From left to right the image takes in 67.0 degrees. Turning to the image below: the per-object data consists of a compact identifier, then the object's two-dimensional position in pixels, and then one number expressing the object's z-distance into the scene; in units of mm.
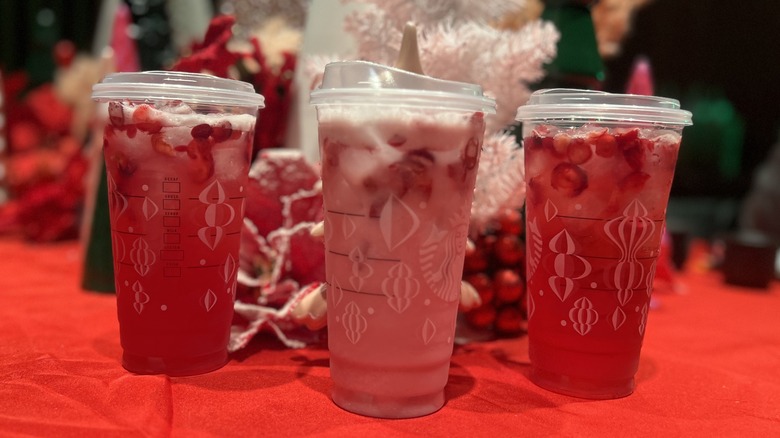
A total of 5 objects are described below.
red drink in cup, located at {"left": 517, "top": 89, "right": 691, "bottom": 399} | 656
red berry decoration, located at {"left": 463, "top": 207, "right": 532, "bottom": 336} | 892
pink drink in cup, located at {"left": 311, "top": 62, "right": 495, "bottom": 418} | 576
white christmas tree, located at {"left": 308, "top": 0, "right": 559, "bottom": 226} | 832
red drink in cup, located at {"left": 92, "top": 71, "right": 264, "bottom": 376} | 654
